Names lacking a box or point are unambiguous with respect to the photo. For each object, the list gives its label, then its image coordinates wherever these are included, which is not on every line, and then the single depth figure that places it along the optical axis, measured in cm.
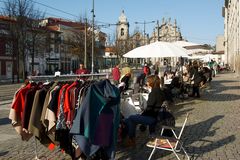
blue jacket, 379
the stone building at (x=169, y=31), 6839
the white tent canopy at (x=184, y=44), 1556
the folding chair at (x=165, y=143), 448
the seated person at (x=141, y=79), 1119
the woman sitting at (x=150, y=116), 526
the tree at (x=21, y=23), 3125
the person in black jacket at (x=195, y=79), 1150
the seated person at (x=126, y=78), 1059
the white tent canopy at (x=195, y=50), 1701
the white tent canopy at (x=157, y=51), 995
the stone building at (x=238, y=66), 2380
